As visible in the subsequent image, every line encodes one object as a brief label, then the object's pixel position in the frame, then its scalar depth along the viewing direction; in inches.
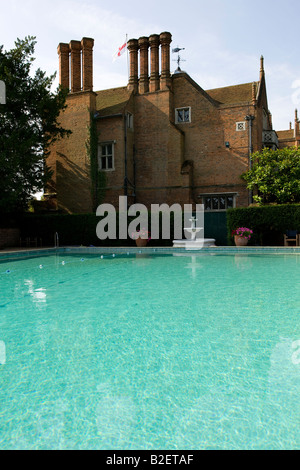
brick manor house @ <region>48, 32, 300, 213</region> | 869.8
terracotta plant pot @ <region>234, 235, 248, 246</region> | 650.8
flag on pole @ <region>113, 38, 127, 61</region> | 872.9
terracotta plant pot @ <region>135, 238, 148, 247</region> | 702.0
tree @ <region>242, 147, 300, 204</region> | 730.8
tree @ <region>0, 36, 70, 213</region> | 663.1
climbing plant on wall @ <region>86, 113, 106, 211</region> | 866.8
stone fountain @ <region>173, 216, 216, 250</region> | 667.4
